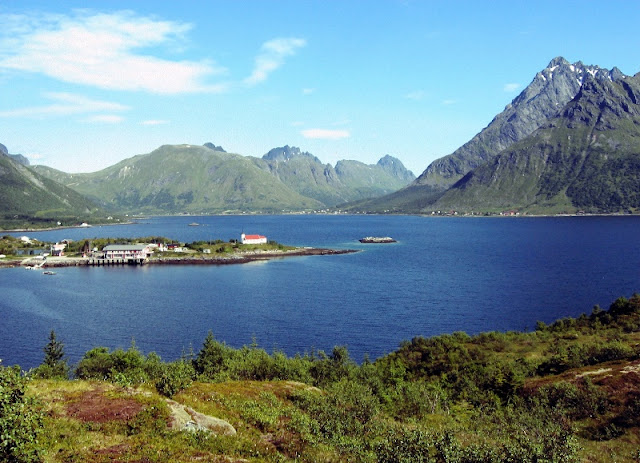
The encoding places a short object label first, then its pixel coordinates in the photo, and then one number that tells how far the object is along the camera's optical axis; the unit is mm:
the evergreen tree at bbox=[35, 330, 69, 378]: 51156
